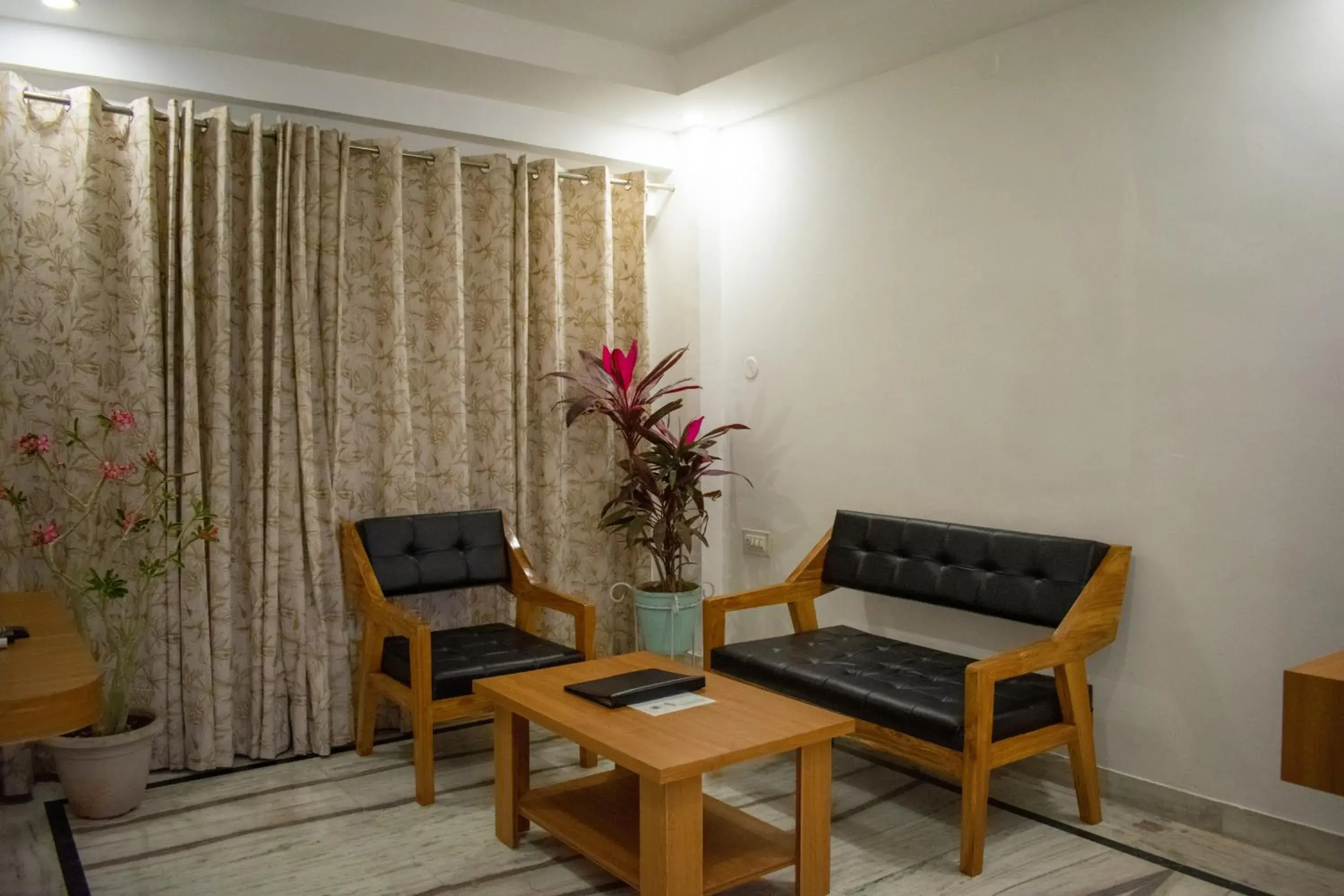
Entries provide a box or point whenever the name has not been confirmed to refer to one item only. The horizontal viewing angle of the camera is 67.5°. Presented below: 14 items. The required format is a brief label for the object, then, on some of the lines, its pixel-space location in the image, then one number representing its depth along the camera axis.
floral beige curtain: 3.47
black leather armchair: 3.36
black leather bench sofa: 2.82
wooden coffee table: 2.40
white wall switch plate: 4.59
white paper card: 2.78
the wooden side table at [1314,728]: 1.92
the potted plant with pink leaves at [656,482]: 4.32
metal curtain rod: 3.41
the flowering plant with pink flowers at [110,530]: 3.29
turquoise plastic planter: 4.41
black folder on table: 2.80
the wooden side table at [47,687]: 1.69
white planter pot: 3.15
